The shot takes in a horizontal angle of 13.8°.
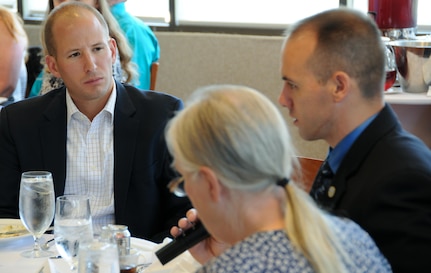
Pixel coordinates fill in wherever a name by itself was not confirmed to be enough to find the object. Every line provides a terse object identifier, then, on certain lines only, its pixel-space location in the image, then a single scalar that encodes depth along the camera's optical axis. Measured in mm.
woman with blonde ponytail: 2724
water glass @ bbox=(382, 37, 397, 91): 4136
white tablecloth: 3099
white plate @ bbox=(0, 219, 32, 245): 3266
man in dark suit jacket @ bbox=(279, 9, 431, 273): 3021
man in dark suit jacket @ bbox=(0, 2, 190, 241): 3639
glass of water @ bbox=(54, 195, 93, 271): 3101
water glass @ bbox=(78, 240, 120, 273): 2888
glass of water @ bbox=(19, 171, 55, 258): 3188
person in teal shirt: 5255
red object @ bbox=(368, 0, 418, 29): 4701
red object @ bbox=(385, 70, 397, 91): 4151
